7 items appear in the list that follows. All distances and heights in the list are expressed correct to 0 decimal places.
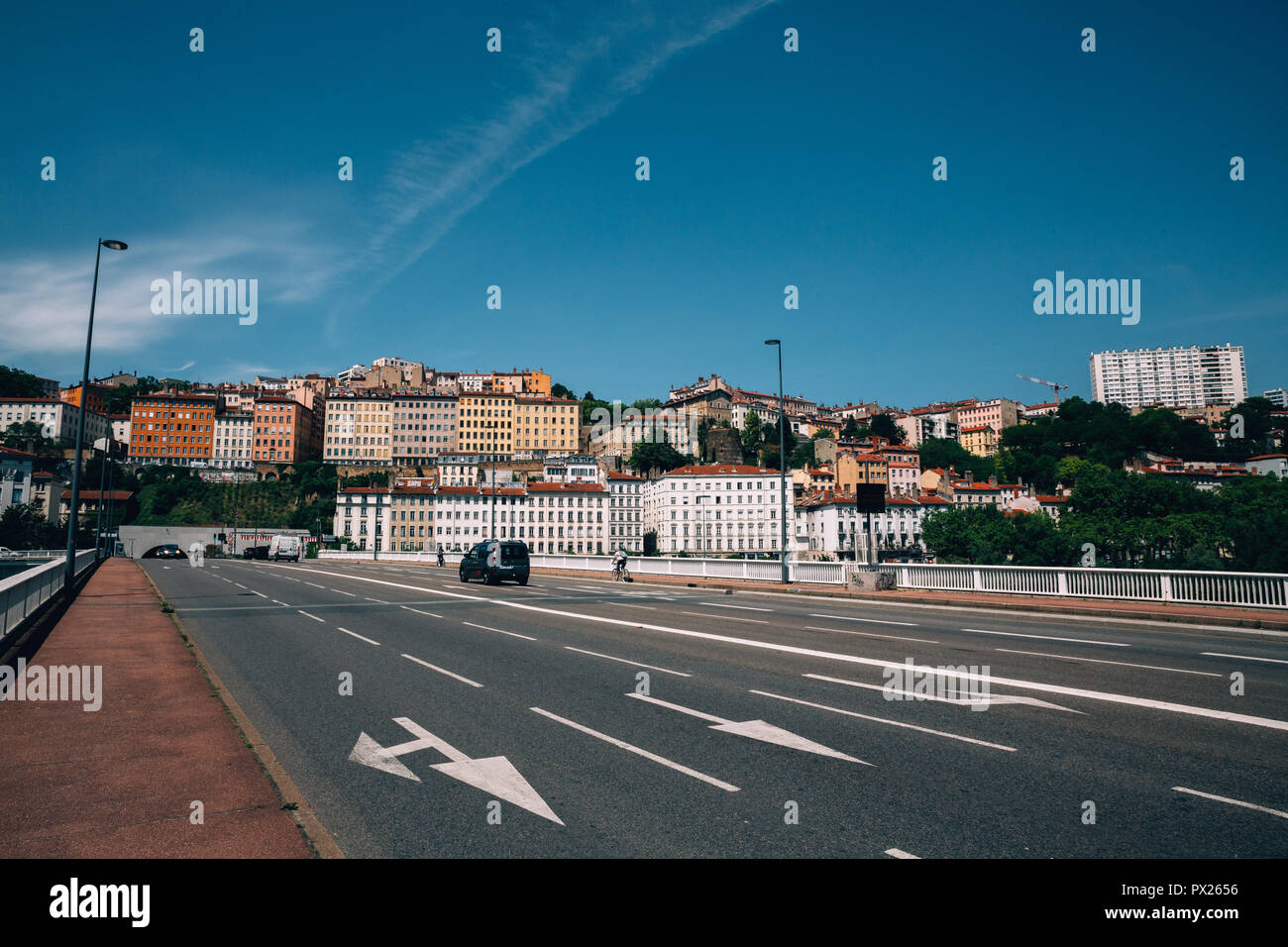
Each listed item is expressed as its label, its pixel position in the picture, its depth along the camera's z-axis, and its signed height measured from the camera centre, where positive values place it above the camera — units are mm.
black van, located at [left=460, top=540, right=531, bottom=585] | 33312 -1864
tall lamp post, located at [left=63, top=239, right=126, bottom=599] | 23156 +1025
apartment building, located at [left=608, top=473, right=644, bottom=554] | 139000 +1534
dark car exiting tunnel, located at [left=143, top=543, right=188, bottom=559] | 81525 -3222
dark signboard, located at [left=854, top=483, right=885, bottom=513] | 25844 +723
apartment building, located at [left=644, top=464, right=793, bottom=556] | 132125 +1605
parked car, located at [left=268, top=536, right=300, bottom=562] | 74188 -2632
